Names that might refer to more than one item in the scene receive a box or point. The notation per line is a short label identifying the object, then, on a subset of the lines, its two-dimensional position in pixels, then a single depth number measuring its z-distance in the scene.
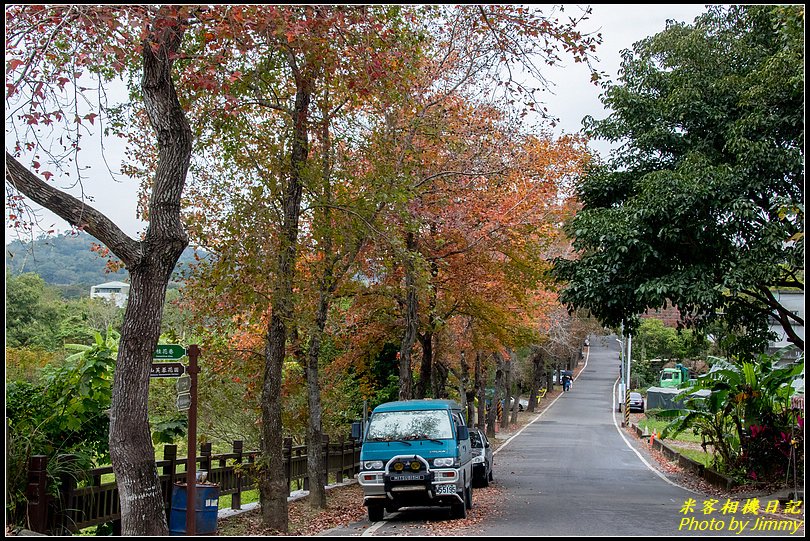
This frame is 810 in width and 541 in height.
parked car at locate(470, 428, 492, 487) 21.55
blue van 14.95
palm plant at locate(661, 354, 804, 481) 17.73
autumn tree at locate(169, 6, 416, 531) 11.62
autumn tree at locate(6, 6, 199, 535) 8.87
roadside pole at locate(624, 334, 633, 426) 53.50
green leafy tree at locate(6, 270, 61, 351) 55.16
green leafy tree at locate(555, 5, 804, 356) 15.16
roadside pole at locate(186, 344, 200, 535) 10.62
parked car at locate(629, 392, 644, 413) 64.59
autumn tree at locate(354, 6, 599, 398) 10.90
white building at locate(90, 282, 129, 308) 77.28
